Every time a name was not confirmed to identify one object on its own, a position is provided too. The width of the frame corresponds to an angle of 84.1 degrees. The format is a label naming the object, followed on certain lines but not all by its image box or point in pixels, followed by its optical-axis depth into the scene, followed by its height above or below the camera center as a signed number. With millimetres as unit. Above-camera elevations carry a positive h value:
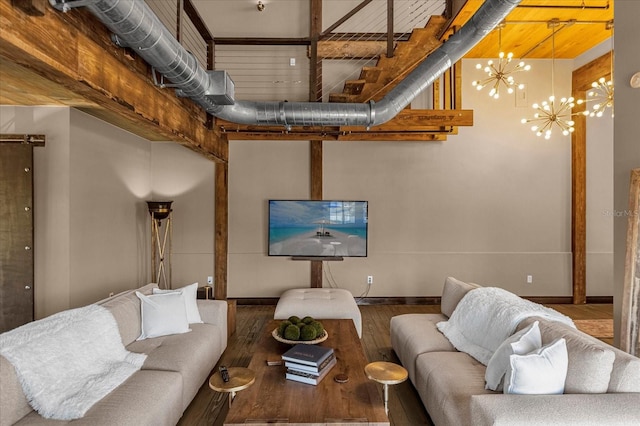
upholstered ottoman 3654 -1033
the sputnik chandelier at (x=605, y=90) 4086 +1386
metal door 3346 -120
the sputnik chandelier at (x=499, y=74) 4237 +1677
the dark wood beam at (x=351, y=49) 5172 +2363
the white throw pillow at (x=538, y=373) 1734 -807
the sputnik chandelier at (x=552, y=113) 4391 +1386
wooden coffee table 1776 -1045
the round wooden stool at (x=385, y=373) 1999 -959
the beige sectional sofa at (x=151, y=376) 1765 -1056
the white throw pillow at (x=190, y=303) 3238 -869
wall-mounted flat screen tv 5406 -312
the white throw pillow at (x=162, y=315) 2926 -894
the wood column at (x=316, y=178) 5441 +485
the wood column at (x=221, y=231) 5430 -330
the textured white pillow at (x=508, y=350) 1972 -789
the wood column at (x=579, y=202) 5406 +117
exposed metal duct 1749 +991
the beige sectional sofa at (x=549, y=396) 1538 -885
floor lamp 4746 -501
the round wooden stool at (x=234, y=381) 1901 -955
